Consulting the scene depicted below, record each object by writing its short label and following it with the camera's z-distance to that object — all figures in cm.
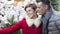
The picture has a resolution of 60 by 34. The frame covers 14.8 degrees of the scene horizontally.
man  353
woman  368
